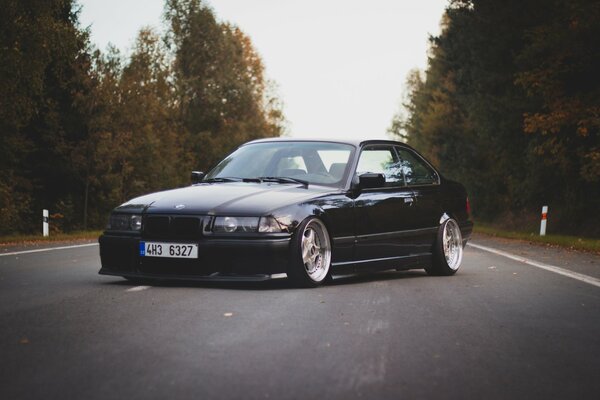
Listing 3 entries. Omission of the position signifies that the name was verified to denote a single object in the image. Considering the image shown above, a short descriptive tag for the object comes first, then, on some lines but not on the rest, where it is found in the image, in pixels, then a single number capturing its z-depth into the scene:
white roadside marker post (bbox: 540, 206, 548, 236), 25.38
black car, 7.81
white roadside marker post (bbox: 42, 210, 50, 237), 21.37
